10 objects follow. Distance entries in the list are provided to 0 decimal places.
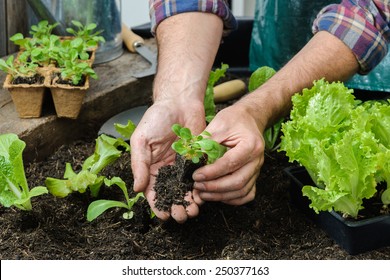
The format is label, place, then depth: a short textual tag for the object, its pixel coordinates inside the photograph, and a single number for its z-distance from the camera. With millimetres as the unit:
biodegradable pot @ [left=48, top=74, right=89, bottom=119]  1404
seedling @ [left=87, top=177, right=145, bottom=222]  1210
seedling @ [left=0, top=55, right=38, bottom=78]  1405
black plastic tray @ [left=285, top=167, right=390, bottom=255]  1151
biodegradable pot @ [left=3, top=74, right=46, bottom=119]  1397
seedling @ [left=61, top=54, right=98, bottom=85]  1402
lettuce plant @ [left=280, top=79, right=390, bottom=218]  1139
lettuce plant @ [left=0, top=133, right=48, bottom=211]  1206
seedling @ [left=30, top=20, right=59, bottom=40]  1516
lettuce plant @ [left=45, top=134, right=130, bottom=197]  1256
